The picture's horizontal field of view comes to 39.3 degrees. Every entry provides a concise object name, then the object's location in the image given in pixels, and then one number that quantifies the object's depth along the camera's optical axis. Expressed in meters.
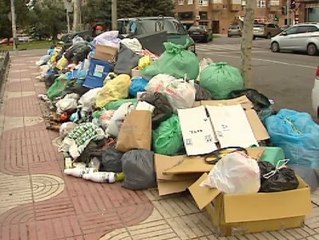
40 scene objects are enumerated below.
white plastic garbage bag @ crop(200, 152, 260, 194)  3.38
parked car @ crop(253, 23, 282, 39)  39.32
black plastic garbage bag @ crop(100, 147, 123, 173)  4.81
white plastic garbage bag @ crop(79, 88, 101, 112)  6.89
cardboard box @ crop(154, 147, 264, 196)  4.14
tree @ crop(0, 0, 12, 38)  47.41
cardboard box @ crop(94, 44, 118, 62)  8.40
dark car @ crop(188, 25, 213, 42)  35.50
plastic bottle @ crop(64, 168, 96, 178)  4.88
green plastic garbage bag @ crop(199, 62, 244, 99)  5.73
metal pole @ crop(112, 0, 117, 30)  17.63
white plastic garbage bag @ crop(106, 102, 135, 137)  5.29
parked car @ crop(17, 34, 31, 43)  47.66
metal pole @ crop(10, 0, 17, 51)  30.97
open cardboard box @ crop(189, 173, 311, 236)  3.42
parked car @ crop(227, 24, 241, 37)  47.03
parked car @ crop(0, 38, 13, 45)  44.97
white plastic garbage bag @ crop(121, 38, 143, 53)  8.14
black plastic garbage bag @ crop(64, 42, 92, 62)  10.35
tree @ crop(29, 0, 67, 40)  46.88
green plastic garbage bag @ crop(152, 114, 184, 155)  4.74
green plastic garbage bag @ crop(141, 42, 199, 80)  6.18
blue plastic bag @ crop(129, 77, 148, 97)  6.33
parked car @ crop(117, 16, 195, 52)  13.73
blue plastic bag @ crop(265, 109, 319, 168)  4.50
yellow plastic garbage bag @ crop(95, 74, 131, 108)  6.45
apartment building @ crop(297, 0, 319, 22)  37.71
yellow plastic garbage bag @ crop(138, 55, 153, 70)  7.21
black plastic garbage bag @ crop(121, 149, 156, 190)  4.43
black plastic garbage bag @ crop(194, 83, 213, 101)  5.52
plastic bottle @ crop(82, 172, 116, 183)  4.67
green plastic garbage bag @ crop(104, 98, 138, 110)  6.05
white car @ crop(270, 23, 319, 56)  19.83
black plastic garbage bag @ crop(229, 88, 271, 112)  5.41
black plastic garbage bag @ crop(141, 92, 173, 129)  5.03
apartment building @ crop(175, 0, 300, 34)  61.03
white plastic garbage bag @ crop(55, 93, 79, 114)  7.37
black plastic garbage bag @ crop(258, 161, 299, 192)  3.51
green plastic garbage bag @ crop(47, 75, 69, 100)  8.90
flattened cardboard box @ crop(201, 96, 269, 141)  4.79
